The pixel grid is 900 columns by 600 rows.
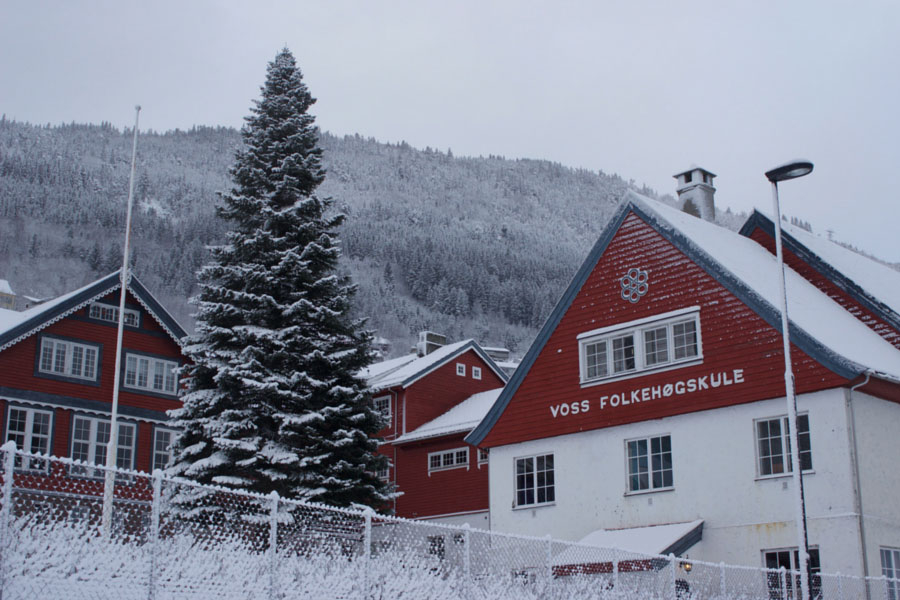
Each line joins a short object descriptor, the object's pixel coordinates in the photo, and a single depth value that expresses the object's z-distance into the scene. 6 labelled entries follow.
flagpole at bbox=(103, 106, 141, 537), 30.14
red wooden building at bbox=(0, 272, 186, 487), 38.22
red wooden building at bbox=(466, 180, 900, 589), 23.98
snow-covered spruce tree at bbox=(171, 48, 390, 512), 28.50
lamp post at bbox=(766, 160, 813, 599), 18.81
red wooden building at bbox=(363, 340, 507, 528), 43.78
